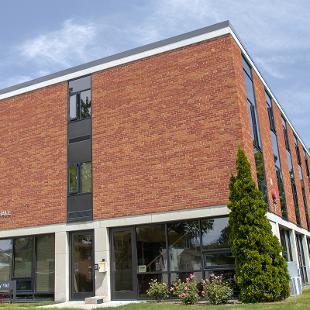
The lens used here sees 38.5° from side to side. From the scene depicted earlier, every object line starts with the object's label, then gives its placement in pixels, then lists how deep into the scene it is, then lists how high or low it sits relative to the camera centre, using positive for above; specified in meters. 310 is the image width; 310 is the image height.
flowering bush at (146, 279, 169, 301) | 15.17 -0.47
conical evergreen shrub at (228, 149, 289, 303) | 13.07 +0.77
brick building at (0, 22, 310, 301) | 15.79 +4.30
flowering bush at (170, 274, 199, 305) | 14.07 -0.48
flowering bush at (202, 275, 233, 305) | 13.61 -0.55
